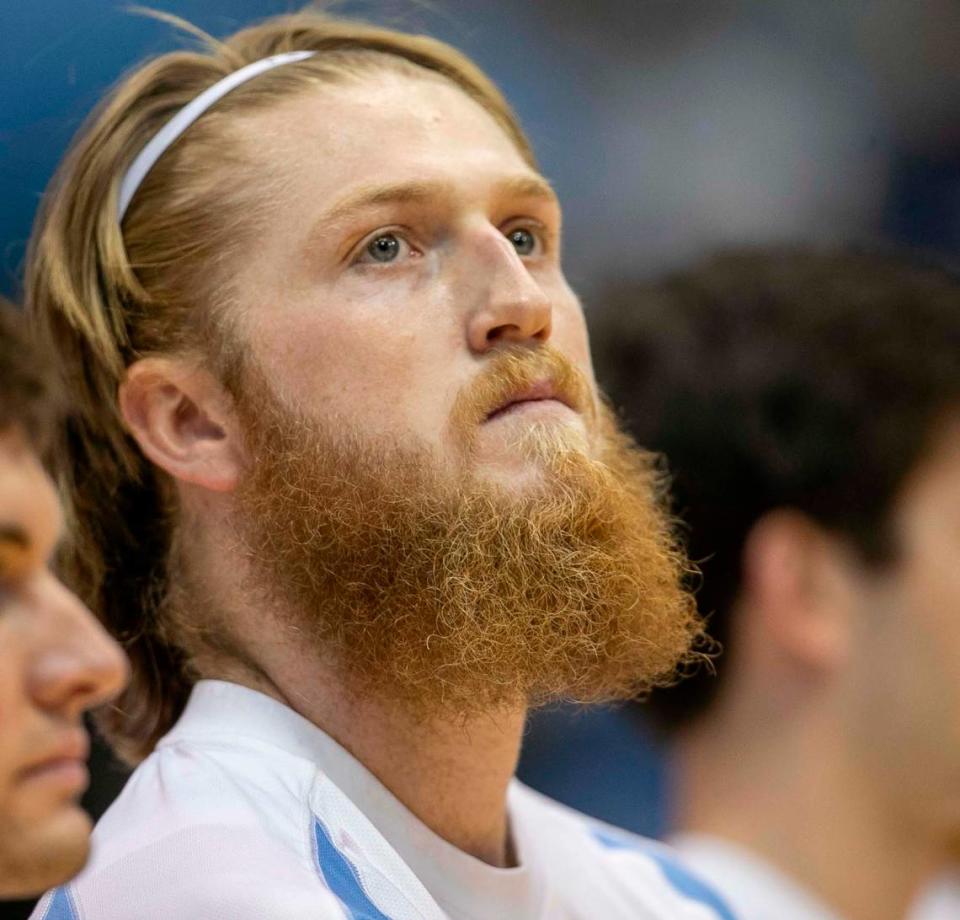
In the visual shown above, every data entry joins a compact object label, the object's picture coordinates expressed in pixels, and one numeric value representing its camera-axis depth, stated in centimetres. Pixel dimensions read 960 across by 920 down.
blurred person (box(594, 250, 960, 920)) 555
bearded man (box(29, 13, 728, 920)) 432
